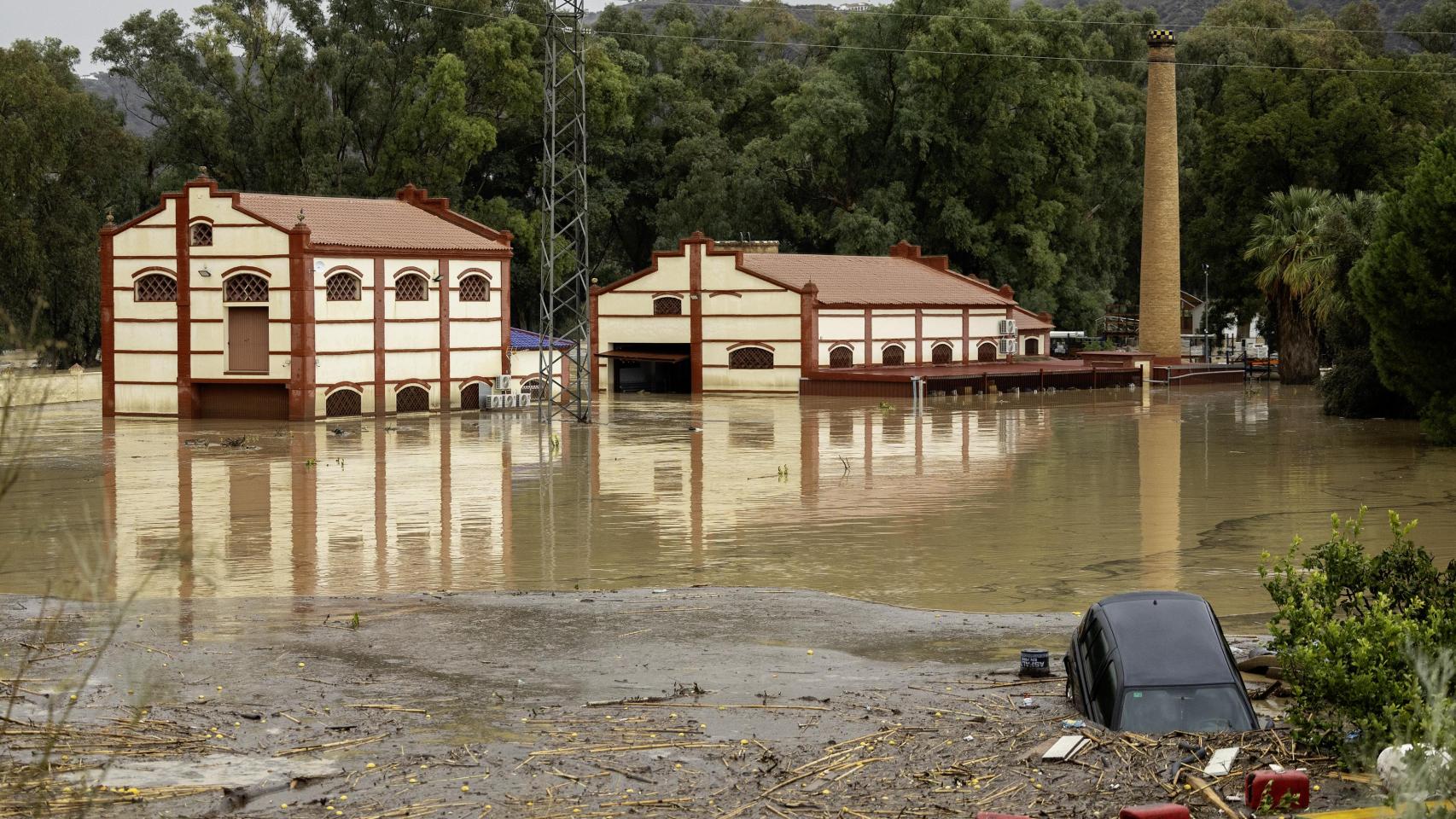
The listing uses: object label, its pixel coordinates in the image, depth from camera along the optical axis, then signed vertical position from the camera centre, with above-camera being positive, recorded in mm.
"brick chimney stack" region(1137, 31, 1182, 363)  70438 +6000
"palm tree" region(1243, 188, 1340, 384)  63000 +3447
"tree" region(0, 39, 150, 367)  66250 +7213
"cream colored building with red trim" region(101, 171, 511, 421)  49000 +1437
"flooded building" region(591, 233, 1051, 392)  63062 +1335
